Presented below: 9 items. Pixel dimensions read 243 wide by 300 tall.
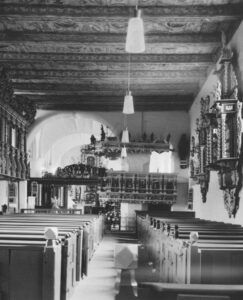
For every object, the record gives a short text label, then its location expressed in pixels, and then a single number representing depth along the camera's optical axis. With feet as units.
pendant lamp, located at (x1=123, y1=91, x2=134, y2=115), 33.64
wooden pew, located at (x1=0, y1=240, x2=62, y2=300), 15.99
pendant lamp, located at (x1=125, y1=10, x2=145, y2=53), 19.97
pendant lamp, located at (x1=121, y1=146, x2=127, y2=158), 55.31
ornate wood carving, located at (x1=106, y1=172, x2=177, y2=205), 58.95
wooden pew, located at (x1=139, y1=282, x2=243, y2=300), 7.30
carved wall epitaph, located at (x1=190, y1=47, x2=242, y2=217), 27.84
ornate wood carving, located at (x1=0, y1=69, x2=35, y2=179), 41.75
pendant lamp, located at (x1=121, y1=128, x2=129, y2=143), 49.24
